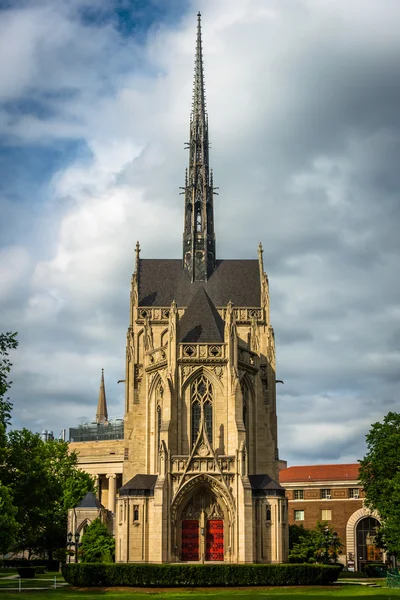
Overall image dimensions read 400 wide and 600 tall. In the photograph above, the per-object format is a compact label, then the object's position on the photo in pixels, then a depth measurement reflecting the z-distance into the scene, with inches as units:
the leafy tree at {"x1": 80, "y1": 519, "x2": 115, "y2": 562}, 2938.0
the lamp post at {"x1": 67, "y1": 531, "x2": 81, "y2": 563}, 2814.0
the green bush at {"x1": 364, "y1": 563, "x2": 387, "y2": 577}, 3019.9
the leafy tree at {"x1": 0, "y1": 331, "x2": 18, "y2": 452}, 2164.1
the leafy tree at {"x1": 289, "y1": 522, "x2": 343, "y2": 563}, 3024.1
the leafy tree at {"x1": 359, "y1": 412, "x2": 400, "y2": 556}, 2807.6
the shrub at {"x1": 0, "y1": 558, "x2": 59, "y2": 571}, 3686.0
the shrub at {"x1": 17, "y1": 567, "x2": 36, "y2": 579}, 2903.5
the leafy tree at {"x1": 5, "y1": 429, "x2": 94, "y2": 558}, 2746.1
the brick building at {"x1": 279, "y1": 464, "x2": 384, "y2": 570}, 4052.7
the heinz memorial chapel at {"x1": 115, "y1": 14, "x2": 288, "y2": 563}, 2645.2
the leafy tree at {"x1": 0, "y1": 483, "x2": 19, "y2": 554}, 2196.2
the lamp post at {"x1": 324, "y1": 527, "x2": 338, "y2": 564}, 3105.3
